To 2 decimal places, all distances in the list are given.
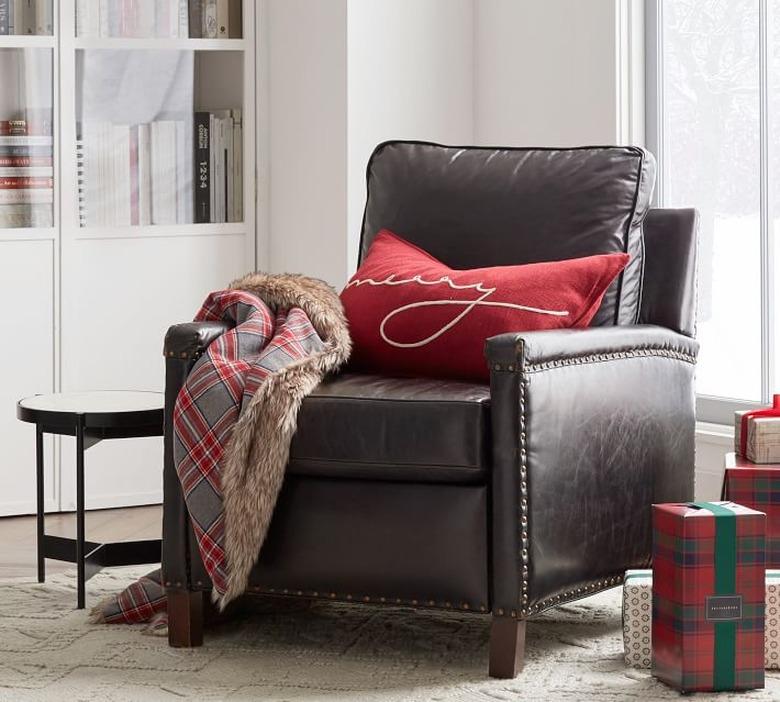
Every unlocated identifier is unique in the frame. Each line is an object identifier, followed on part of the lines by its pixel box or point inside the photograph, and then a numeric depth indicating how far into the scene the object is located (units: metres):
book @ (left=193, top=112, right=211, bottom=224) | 6.82
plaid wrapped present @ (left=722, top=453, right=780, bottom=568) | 4.27
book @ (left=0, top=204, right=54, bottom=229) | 6.38
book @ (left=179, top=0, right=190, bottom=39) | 6.75
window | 5.71
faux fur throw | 4.01
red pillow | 4.30
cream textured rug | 3.79
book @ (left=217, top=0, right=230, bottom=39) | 6.83
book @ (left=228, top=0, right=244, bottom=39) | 6.86
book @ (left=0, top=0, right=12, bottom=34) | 6.37
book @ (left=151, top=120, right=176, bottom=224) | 6.72
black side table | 4.76
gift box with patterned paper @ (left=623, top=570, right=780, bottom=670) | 3.89
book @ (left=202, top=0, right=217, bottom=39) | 6.80
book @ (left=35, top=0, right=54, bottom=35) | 6.44
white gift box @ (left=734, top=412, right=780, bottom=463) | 4.38
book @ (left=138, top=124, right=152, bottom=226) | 6.69
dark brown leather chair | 3.84
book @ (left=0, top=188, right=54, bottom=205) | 6.39
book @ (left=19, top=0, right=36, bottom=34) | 6.41
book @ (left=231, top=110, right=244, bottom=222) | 6.91
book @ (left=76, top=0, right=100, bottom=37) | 6.50
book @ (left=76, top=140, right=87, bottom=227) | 6.53
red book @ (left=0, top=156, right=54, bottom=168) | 6.39
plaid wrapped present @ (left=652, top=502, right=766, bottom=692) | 3.69
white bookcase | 6.41
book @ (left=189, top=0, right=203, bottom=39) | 6.77
